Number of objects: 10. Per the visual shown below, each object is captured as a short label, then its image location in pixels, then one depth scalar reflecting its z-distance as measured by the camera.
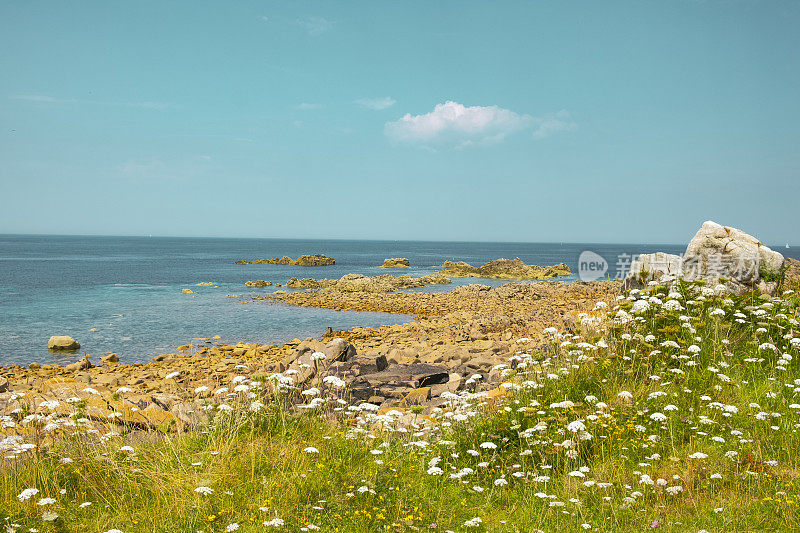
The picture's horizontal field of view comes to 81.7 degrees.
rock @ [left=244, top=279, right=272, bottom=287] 49.34
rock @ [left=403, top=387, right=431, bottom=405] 10.21
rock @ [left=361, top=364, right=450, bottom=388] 11.88
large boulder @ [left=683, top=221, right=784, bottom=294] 12.21
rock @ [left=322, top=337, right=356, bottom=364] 13.33
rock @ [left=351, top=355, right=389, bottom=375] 12.94
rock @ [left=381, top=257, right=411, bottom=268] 82.98
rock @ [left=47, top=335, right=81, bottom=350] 20.72
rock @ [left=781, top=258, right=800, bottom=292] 13.49
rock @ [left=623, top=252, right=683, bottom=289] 12.97
